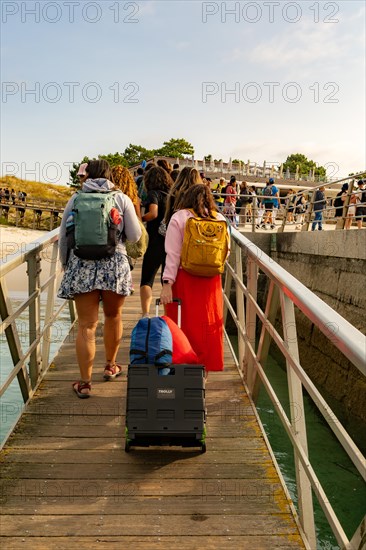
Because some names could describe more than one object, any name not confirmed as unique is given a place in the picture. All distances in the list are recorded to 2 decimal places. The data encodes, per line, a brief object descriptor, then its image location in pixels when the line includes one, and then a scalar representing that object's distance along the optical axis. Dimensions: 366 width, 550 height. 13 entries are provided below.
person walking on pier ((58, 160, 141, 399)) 3.65
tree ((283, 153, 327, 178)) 119.94
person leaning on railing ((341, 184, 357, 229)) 9.51
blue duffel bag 3.09
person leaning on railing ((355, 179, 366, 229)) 14.93
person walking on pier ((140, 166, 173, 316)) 5.18
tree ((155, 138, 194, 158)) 88.38
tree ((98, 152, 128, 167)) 84.12
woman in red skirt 3.68
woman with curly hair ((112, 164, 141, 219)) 4.15
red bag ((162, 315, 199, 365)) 3.26
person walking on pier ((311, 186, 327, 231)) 16.66
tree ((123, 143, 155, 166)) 91.62
